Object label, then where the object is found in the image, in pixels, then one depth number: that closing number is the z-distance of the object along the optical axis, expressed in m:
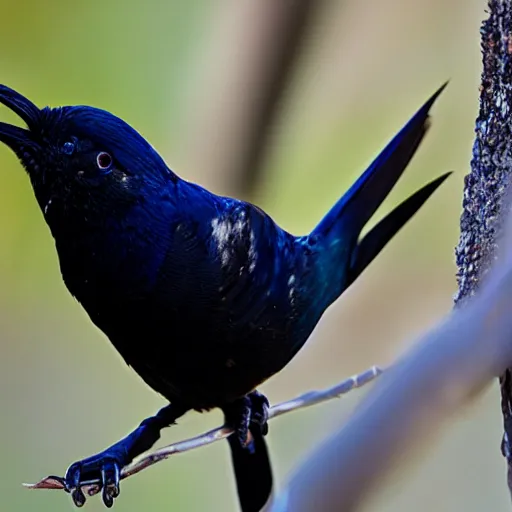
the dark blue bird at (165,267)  3.11
